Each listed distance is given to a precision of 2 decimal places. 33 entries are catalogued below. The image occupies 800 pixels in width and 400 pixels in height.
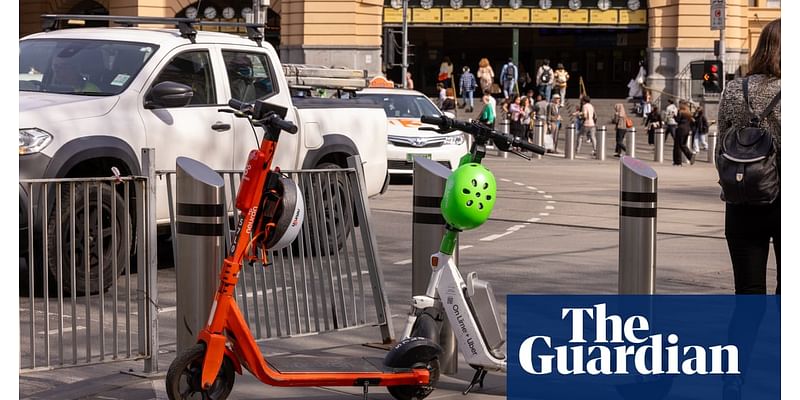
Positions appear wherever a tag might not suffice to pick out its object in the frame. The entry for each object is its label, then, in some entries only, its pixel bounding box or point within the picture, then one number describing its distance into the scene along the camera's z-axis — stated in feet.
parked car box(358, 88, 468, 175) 75.25
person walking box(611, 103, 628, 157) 120.47
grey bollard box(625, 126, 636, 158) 115.96
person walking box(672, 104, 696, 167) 110.01
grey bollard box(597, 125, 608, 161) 115.55
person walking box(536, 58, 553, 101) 157.38
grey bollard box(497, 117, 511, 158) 125.58
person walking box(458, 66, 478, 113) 161.27
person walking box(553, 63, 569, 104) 160.86
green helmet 21.24
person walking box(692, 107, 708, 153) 132.77
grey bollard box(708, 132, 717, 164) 120.16
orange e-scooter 19.71
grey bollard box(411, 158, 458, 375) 24.14
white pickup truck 33.40
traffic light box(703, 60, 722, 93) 105.70
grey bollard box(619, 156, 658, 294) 23.71
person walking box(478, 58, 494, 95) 155.78
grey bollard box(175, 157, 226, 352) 21.77
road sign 113.50
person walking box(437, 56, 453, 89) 166.04
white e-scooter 21.33
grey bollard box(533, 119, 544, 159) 122.88
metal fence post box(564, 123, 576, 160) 117.19
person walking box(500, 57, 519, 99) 165.07
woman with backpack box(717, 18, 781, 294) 21.83
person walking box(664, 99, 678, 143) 137.80
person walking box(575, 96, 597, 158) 125.39
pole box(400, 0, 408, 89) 145.69
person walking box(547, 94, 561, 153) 131.13
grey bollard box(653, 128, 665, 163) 114.62
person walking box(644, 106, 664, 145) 125.81
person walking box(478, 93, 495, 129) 114.42
